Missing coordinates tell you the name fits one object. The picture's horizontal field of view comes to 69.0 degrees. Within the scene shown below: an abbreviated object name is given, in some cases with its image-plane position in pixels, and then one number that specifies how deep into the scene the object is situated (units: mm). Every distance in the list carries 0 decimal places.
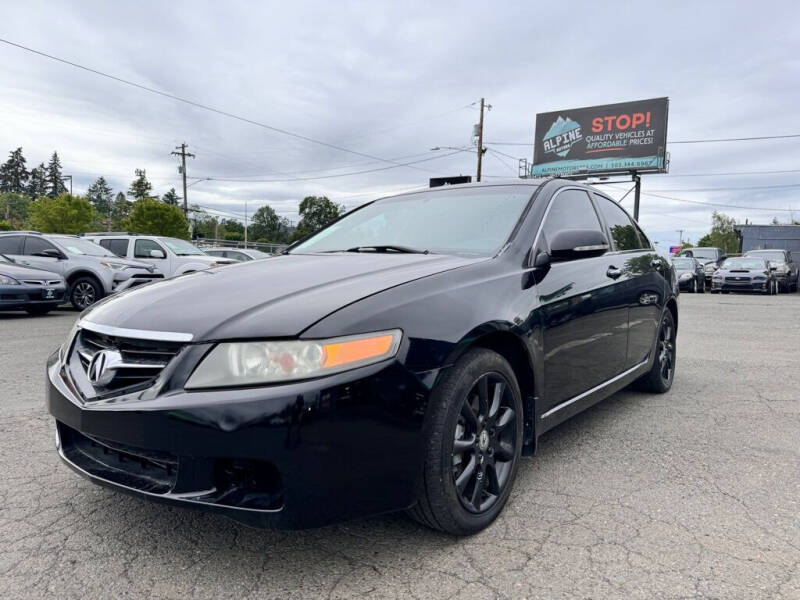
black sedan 1838
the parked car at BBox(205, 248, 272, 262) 17819
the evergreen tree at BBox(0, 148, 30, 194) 111125
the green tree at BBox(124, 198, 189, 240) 45625
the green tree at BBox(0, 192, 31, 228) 93312
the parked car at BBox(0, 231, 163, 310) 11484
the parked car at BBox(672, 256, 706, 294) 21797
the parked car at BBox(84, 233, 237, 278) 13789
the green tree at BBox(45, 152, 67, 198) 114188
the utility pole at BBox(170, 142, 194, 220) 44628
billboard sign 32094
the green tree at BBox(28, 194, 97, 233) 47625
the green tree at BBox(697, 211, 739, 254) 77812
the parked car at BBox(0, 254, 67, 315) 9648
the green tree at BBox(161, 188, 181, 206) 107125
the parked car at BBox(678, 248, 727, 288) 25319
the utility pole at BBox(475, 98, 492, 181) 32875
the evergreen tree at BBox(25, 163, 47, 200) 113750
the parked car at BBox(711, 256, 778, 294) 19984
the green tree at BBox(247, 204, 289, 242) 98250
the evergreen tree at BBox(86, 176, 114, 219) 127562
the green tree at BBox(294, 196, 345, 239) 90625
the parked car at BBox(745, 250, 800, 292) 21359
